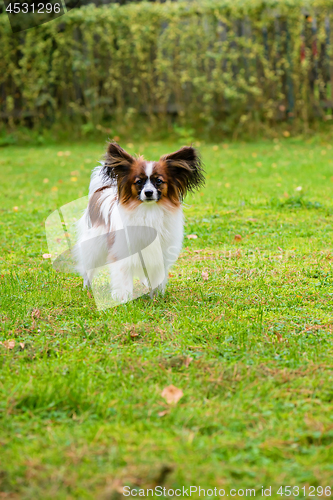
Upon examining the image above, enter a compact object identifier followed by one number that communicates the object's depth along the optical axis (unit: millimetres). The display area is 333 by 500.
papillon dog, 3930
